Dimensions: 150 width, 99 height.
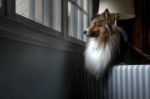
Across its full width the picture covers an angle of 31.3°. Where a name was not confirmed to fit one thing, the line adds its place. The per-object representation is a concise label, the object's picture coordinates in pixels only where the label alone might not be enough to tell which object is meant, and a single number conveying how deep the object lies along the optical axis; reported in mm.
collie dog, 2500
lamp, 3107
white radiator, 2238
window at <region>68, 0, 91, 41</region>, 2877
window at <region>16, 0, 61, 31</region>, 1881
